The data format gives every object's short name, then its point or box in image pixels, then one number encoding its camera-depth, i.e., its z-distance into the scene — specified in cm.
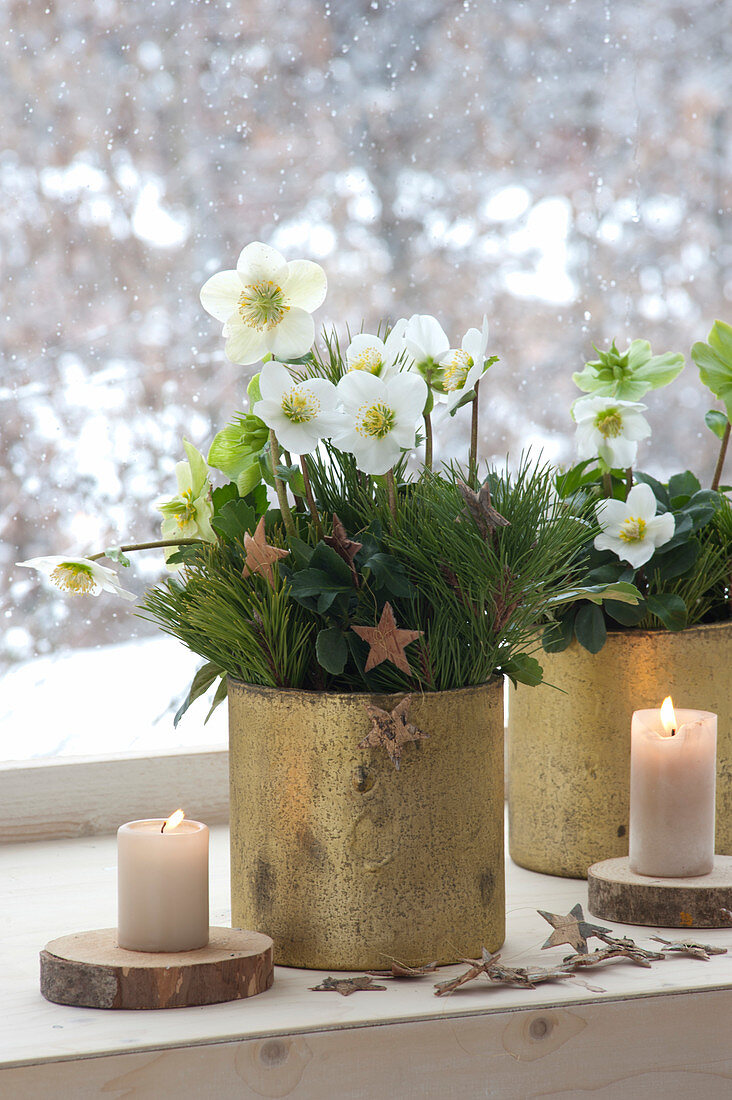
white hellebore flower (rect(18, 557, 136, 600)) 194
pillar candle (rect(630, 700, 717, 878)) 201
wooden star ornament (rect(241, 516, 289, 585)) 190
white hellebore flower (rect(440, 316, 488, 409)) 196
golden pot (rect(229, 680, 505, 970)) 190
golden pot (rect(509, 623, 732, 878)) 211
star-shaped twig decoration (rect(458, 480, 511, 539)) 190
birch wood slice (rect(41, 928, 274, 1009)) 186
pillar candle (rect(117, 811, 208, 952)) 188
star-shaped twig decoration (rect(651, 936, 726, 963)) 195
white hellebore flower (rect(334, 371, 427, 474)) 190
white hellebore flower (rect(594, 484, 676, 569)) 207
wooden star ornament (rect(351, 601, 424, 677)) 188
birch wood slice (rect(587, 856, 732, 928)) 201
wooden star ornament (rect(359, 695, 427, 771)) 189
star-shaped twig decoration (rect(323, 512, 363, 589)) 191
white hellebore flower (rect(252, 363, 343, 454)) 190
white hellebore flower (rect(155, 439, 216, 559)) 200
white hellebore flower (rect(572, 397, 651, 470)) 211
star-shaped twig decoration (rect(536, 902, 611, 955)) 195
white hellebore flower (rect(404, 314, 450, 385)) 199
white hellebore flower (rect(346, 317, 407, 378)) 194
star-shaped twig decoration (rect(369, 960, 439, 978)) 190
